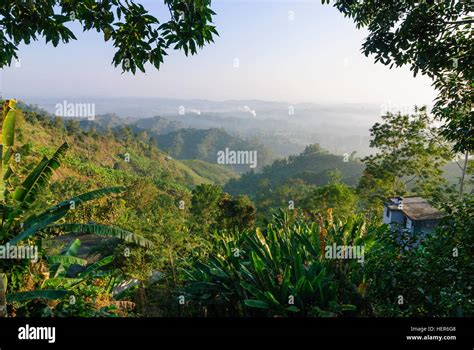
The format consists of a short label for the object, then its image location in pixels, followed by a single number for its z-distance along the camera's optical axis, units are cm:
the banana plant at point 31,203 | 498
